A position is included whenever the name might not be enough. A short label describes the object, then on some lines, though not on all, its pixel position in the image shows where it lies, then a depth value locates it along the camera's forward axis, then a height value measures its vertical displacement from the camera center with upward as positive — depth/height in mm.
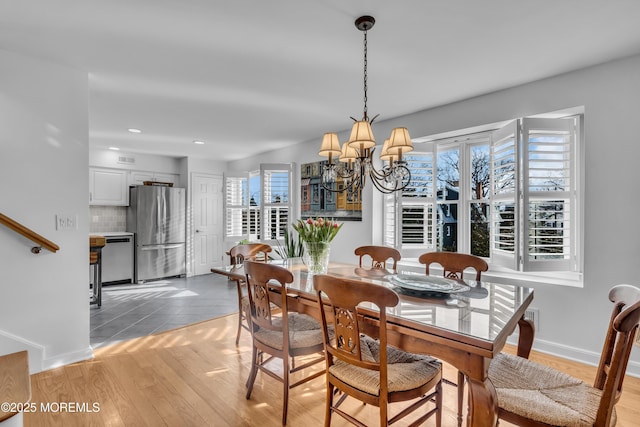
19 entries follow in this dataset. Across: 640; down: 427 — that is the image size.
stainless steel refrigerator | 5543 -332
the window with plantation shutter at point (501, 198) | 2674 +148
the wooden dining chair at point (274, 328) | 1858 -768
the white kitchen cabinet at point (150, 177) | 5840 +644
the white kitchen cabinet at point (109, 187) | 5336 +412
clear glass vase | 2291 -318
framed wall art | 4242 +176
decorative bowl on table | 1828 -433
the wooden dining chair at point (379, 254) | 2779 -372
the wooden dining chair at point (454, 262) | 2304 -369
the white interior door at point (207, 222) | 6285 -215
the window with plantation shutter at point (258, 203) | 5062 +144
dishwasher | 5289 -829
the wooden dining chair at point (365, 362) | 1382 -759
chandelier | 2006 +416
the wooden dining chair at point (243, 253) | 2924 -408
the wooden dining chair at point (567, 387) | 1147 -754
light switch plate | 2533 -94
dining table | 1241 -472
